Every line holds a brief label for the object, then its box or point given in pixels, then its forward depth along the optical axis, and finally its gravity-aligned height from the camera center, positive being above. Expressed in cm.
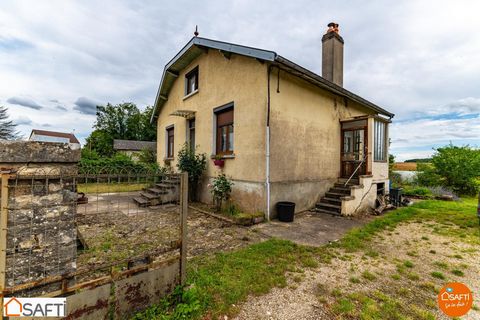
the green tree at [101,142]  3125 +306
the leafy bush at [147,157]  1822 +32
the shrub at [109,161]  1525 -6
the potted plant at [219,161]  721 +0
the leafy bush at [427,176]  1264 -87
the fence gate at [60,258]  159 -85
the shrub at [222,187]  658 -86
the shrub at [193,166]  780 -20
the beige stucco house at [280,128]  608 +122
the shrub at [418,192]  1077 -157
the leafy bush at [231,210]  638 -158
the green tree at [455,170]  1155 -41
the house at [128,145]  3028 +232
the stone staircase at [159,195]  774 -137
